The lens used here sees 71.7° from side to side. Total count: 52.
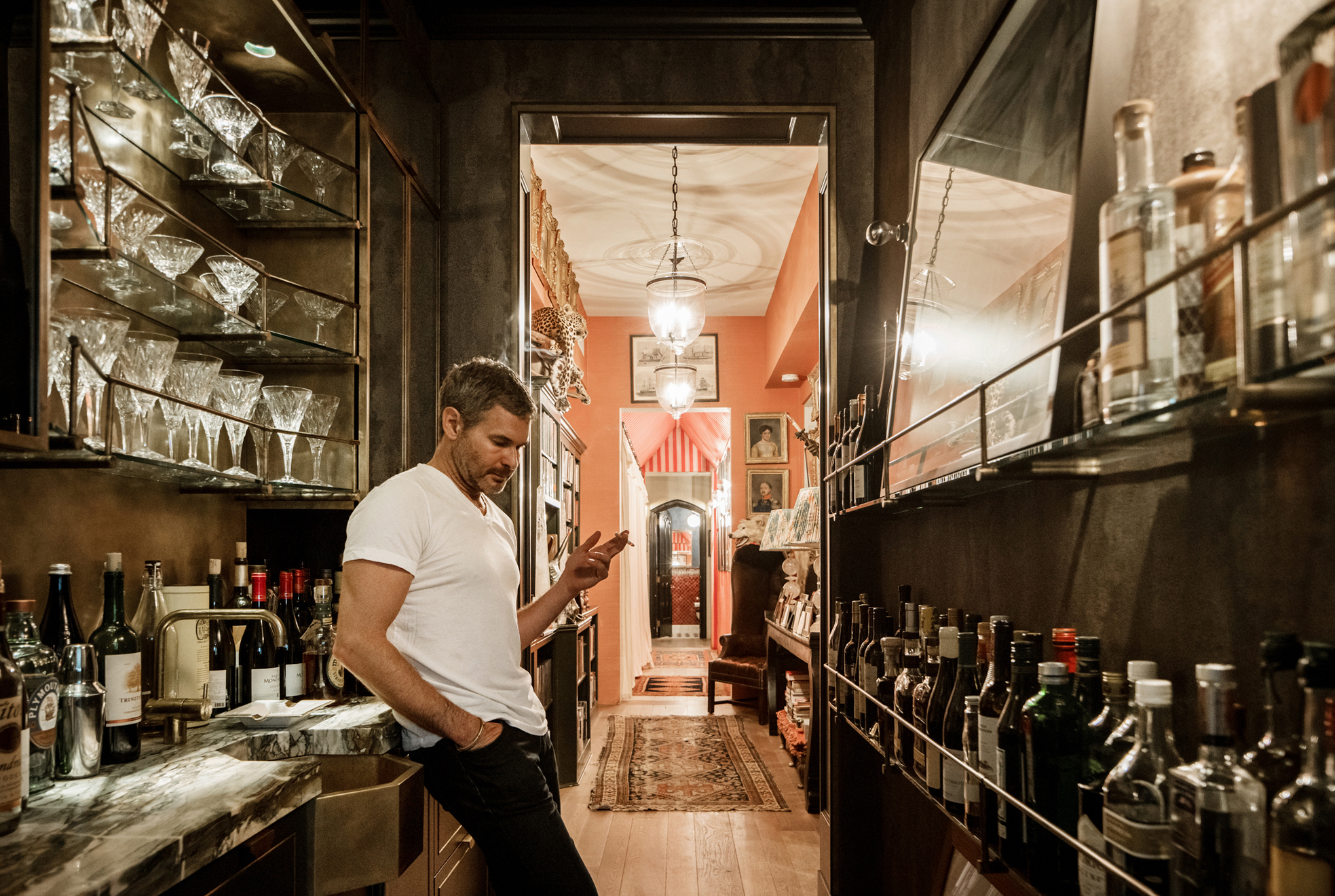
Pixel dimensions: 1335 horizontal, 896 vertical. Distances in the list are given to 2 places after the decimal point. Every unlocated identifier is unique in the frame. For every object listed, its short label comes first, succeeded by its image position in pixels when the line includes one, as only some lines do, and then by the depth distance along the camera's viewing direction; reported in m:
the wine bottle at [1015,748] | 1.38
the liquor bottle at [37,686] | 1.57
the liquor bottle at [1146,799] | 1.01
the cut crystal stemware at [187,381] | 2.00
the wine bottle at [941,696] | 1.90
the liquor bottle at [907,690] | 1.99
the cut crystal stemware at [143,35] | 1.90
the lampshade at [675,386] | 6.48
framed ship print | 8.46
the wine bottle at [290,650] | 2.50
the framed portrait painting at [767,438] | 8.45
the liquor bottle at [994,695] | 1.48
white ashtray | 2.15
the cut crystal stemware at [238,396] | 2.23
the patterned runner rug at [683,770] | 4.80
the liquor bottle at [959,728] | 1.64
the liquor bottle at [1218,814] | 0.92
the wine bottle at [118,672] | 1.79
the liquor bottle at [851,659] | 2.54
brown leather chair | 7.22
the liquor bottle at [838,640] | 2.74
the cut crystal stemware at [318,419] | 2.61
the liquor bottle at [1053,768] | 1.30
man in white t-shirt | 1.79
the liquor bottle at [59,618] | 1.83
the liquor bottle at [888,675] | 2.14
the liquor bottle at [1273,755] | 0.95
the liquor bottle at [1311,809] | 0.81
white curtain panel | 8.41
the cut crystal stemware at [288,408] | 2.47
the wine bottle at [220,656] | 2.32
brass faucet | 1.98
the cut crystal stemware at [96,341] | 1.64
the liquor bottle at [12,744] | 1.37
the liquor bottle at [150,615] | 2.18
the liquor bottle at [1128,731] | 1.13
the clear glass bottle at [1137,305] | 1.02
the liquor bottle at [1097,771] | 1.13
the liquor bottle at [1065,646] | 1.37
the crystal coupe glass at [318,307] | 2.67
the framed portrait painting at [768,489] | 8.49
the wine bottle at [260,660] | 2.38
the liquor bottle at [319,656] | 2.49
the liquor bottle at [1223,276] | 0.92
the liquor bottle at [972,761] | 1.55
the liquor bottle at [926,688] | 1.91
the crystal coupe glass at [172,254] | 2.04
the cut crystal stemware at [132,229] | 1.89
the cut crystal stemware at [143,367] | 1.82
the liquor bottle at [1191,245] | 0.97
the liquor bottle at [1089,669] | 1.25
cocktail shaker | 1.67
